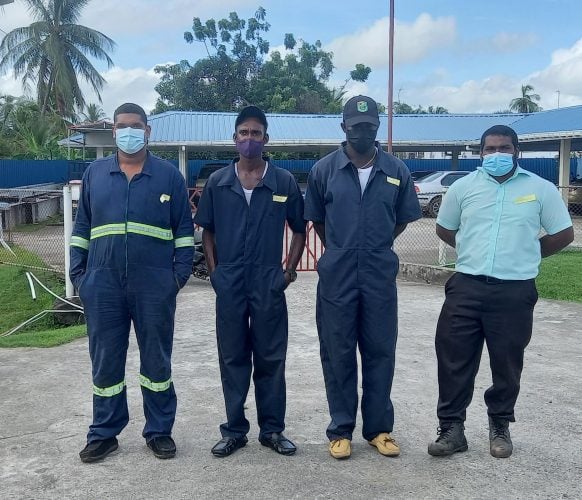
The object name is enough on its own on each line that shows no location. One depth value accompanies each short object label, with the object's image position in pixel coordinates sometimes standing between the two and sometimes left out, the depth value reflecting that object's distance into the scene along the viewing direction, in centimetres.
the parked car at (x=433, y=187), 2050
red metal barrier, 1100
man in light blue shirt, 379
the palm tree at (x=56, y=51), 3412
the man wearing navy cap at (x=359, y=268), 380
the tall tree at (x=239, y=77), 3472
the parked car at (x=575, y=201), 1919
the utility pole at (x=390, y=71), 1691
